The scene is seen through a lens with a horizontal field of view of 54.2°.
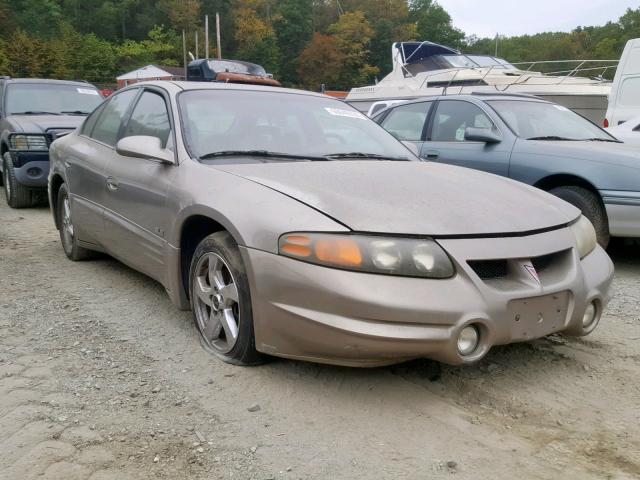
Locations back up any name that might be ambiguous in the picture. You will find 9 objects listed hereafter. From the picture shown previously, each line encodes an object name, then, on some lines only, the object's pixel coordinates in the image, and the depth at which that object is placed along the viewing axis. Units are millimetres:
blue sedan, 5090
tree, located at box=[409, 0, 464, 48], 86812
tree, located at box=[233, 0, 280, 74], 69062
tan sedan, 2535
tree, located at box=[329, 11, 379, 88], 70125
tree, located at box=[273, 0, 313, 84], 81000
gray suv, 7613
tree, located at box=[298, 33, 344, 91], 69875
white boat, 11648
